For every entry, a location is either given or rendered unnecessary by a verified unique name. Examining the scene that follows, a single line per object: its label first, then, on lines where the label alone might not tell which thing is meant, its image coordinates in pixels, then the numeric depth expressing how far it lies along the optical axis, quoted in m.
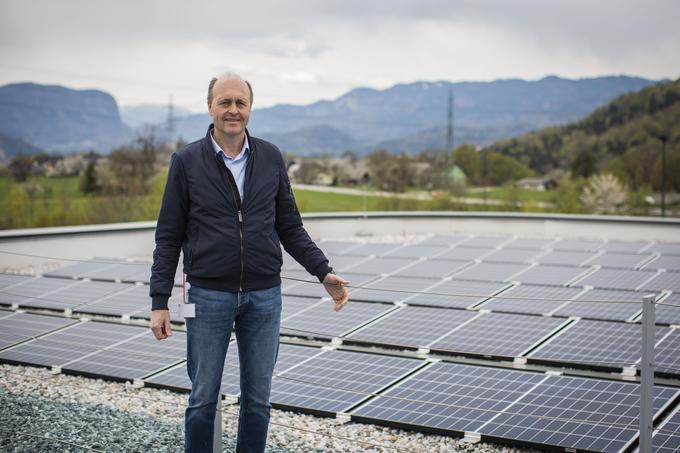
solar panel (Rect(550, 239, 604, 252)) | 16.45
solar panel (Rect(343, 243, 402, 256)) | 15.37
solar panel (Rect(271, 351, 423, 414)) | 6.99
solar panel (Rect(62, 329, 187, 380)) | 8.03
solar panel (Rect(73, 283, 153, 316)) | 10.27
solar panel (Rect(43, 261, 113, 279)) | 12.76
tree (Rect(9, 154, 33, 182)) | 44.53
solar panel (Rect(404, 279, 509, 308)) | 10.26
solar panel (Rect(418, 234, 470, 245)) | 17.38
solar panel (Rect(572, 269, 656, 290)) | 11.84
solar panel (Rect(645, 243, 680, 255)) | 16.09
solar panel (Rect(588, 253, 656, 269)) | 14.01
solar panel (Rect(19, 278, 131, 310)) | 10.48
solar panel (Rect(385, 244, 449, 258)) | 15.12
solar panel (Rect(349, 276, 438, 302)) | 10.88
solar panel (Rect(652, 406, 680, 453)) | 5.57
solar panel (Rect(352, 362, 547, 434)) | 6.43
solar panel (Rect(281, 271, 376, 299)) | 11.02
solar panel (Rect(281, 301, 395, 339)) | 9.11
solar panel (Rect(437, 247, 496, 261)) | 14.84
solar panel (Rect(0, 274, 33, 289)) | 9.56
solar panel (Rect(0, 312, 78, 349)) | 8.93
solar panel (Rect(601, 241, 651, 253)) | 16.27
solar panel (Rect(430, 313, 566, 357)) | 8.23
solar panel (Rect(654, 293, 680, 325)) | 9.14
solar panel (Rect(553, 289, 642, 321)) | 9.46
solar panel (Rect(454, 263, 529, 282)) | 12.61
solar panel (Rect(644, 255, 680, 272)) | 13.73
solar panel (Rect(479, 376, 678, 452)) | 5.84
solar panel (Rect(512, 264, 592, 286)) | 12.30
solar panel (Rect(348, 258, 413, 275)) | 13.20
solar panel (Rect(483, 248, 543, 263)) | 14.67
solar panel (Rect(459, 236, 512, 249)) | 16.83
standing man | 4.12
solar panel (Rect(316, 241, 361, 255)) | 15.80
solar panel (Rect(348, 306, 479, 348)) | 8.69
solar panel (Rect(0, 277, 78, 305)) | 9.86
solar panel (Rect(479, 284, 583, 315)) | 9.91
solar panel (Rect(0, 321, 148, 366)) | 8.53
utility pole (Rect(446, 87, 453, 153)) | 57.85
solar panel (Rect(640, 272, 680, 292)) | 11.68
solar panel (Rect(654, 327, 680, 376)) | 7.43
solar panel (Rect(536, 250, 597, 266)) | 14.50
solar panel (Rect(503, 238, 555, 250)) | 16.53
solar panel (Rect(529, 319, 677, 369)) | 7.73
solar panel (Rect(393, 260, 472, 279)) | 12.90
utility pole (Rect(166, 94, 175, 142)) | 44.36
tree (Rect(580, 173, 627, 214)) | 57.56
